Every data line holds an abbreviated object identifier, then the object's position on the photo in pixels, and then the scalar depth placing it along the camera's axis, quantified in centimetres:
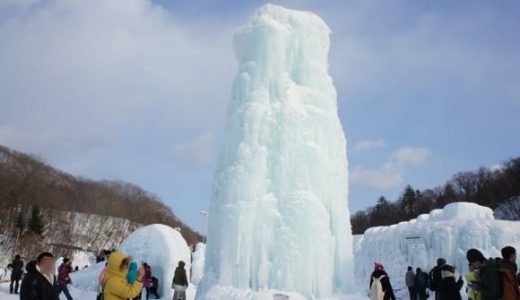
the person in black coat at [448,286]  747
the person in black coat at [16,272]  1755
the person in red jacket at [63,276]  1258
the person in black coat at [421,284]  1606
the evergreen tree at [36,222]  5317
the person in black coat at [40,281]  483
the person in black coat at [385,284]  823
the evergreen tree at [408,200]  7496
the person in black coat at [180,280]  1374
